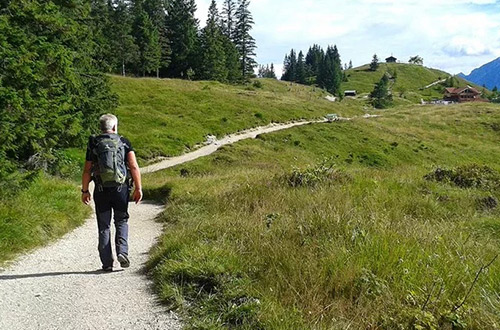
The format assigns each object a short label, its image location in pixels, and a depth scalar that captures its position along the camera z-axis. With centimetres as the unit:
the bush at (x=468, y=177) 1255
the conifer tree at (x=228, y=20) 10327
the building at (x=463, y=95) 15012
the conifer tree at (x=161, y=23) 7875
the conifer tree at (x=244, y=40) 9825
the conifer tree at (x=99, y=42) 2658
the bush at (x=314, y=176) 1060
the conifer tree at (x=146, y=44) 7088
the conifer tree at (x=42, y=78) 918
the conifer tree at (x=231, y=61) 8669
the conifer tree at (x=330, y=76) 13221
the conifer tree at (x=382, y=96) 11706
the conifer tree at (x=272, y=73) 18050
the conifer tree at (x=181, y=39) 8188
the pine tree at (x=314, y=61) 14850
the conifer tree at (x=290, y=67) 14612
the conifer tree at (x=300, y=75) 14288
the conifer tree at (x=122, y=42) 6512
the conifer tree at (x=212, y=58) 7688
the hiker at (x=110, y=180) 611
